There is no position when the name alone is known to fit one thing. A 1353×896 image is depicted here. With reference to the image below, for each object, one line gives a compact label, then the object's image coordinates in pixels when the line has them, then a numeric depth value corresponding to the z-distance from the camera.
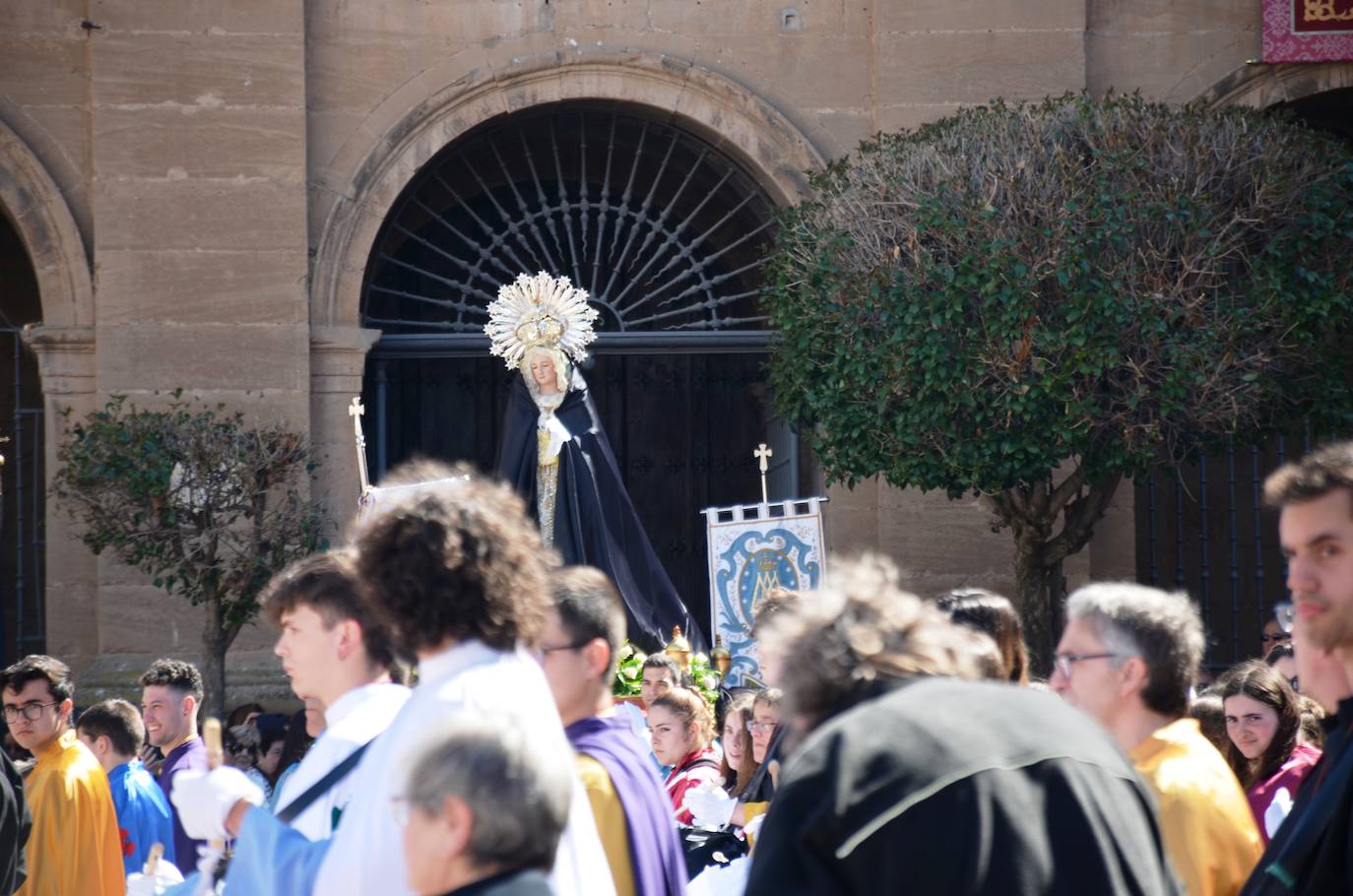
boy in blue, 12.22
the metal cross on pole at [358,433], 16.48
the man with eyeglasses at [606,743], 6.50
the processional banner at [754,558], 18.52
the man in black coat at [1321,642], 5.02
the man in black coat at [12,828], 9.34
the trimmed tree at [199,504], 18.66
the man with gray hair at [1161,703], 6.18
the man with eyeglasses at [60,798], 11.14
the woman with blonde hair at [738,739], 11.76
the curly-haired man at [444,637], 5.32
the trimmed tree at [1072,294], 17.72
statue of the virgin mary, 17.25
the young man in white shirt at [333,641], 6.44
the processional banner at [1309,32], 22.26
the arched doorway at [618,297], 22.81
